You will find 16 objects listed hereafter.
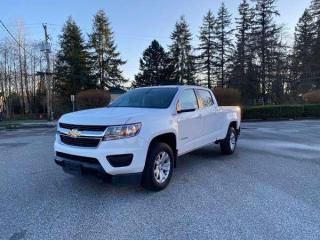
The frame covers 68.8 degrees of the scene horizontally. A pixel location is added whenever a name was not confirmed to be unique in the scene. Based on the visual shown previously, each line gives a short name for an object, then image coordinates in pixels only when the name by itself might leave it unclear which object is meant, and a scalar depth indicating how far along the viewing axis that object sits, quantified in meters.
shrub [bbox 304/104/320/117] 18.39
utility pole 20.97
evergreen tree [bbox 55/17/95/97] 32.53
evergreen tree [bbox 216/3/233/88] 36.65
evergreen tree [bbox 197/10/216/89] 37.45
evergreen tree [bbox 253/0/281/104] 29.81
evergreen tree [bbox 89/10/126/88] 34.84
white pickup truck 3.41
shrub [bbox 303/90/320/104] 19.58
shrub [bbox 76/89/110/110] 19.05
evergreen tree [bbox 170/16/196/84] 38.00
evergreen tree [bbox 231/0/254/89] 31.40
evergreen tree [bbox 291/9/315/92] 30.62
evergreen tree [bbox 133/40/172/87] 36.65
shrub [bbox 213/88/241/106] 19.13
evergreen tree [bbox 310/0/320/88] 30.13
